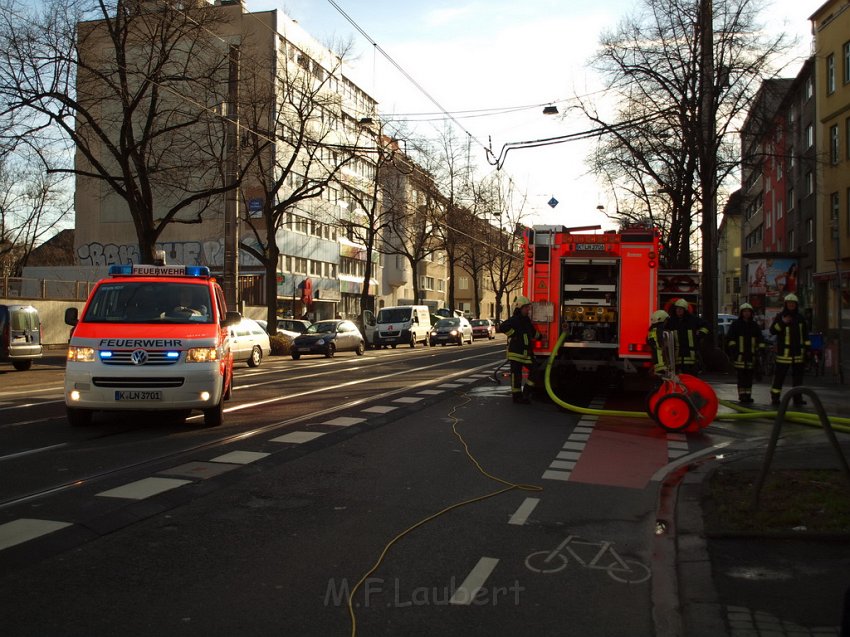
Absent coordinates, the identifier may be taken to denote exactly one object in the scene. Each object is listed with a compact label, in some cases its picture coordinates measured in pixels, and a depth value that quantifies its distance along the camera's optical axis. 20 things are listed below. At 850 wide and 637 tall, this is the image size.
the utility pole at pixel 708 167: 20.53
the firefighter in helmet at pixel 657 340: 11.16
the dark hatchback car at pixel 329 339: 29.95
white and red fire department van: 9.64
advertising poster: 24.58
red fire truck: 13.97
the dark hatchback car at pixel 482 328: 57.97
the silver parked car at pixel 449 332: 44.03
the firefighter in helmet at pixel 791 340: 13.38
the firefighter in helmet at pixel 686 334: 13.22
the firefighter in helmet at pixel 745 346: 13.89
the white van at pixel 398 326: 41.12
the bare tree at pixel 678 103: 22.47
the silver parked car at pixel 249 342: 23.39
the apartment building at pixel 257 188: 24.44
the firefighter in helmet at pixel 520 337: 13.66
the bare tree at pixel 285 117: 28.22
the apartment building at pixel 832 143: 35.16
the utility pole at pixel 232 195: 24.17
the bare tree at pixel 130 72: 21.16
